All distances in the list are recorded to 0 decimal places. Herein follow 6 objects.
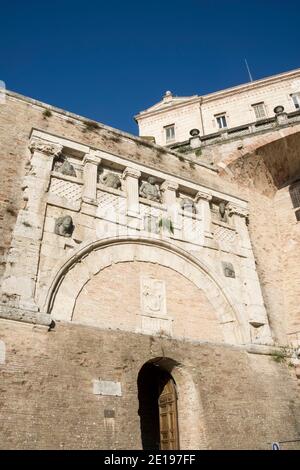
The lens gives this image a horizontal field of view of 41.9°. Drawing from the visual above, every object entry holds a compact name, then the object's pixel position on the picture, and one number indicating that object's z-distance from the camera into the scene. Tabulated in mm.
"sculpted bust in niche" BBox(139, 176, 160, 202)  10649
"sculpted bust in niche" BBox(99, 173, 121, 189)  10183
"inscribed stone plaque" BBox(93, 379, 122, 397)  6995
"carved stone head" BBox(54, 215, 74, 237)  8477
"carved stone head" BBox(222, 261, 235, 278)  10625
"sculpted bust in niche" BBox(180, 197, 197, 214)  11172
